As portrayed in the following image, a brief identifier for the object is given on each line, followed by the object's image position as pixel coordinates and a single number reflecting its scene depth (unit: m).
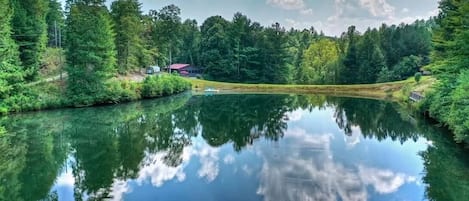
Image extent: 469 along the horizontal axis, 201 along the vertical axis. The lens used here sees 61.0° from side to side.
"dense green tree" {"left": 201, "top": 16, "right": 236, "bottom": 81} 77.19
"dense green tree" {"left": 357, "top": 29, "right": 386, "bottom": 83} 69.21
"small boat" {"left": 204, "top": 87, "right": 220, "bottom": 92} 62.47
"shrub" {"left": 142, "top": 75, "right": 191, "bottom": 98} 47.12
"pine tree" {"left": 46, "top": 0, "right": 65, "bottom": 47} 61.19
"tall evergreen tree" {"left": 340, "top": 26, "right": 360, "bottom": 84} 72.94
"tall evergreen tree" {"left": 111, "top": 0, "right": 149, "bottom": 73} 51.72
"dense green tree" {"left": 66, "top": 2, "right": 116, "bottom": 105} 36.81
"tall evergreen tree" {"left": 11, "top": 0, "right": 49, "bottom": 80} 35.97
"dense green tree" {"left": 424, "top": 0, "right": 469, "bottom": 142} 18.45
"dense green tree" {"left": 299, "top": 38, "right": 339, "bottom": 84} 82.56
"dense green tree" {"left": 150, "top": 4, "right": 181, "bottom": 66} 69.19
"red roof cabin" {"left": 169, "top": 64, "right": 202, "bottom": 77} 82.06
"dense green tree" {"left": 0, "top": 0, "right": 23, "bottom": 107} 25.89
